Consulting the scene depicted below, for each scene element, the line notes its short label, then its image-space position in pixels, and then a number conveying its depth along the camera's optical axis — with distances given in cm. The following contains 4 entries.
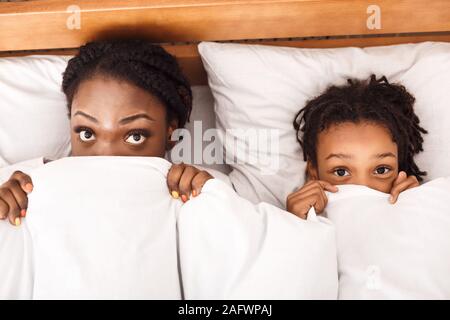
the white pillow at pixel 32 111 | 111
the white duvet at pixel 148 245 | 77
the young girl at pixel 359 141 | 96
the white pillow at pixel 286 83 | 109
